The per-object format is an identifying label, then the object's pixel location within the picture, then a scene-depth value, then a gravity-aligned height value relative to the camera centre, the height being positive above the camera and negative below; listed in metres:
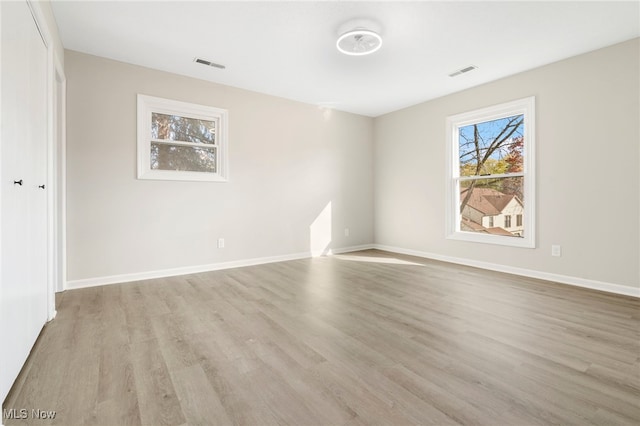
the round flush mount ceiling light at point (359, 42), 2.89 +1.65
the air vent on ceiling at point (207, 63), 3.59 +1.75
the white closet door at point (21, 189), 1.47 +0.13
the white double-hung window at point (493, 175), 3.92 +0.51
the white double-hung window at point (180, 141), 3.76 +0.92
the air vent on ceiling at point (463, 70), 3.78 +1.75
